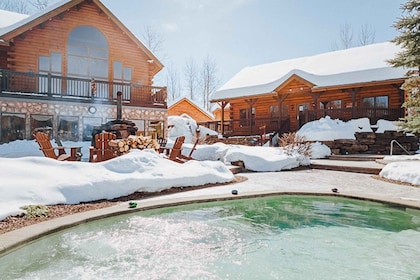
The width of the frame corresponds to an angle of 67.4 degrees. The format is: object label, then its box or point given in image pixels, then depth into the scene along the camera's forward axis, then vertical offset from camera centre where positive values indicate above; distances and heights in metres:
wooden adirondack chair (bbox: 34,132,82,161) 7.91 -0.17
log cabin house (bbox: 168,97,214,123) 27.64 +2.68
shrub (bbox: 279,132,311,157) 10.71 -0.25
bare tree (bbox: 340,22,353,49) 32.16 +10.75
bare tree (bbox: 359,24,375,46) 31.23 +10.45
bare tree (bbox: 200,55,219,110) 38.44 +7.67
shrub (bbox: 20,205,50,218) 4.30 -1.00
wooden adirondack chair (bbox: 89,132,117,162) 8.10 -0.26
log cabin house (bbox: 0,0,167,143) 13.30 +3.34
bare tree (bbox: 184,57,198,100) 38.84 +7.86
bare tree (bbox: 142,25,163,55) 31.42 +10.12
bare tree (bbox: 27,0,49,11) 24.95 +10.78
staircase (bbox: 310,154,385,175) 9.27 -0.79
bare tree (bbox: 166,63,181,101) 38.53 +7.27
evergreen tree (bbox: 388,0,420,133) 9.34 +2.80
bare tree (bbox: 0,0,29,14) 26.00 +11.05
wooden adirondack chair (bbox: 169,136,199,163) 8.93 -0.33
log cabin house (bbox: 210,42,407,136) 15.52 +2.77
